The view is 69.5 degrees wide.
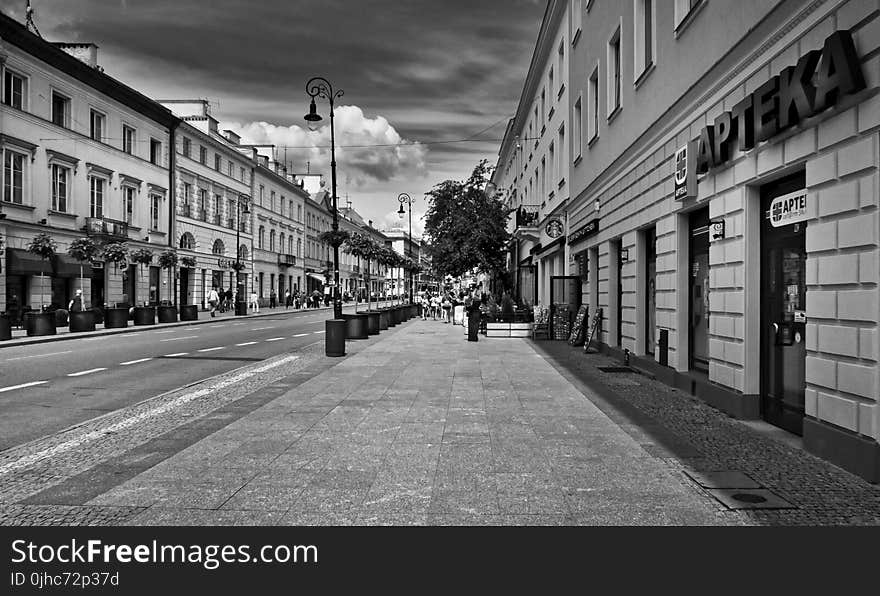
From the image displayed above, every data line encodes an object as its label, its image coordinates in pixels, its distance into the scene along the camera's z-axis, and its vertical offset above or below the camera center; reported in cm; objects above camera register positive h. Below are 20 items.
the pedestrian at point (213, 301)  3916 -48
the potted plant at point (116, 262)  2642 +149
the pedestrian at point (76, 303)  2747 -43
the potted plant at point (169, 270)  3228 +152
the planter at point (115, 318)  2634 -104
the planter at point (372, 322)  2267 -106
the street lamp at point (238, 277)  4284 +134
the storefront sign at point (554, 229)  2259 +233
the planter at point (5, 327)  1962 -107
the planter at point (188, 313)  3453 -108
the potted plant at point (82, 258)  2398 +152
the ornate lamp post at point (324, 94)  1833 +582
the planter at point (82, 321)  2394 -105
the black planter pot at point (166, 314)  3209 -106
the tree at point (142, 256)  3388 +200
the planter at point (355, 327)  2031 -109
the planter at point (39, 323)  2164 -104
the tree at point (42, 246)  2553 +190
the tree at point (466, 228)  3309 +350
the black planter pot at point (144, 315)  2903 -102
